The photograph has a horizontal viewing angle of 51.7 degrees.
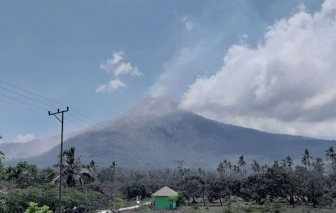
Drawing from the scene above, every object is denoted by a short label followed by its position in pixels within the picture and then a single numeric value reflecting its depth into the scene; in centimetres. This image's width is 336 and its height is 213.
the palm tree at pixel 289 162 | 9962
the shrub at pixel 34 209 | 1797
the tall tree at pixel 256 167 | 10469
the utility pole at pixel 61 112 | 2742
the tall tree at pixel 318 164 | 10211
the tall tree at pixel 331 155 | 8207
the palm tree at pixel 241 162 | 11875
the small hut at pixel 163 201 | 5134
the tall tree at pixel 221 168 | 11375
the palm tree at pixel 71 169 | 4441
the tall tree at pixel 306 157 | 9656
